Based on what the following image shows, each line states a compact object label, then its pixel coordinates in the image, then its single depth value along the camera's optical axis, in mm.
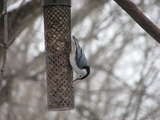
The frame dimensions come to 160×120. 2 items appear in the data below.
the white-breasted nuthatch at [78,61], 6066
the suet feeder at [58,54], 6207
